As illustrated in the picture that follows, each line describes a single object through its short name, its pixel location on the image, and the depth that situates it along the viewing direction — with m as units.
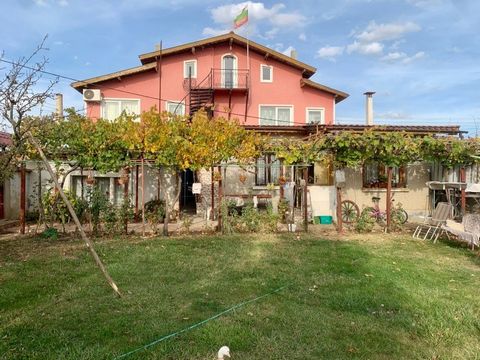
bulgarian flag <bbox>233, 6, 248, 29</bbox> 21.61
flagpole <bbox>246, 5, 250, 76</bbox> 22.11
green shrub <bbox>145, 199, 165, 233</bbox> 11.20
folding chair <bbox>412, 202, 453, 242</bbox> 10.29
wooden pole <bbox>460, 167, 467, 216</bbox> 11.66
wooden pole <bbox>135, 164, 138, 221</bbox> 14.52
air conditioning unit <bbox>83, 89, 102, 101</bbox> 20.45
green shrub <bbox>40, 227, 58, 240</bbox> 10.28
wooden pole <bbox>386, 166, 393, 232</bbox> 11.56
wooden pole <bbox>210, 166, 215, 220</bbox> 13.84
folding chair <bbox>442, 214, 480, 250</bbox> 8.80
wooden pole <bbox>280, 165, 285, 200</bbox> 12.29
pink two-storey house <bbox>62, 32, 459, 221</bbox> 21.17
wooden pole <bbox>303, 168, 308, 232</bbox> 11.17
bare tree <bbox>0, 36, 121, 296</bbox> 7.85
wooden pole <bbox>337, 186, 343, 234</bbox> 11.46
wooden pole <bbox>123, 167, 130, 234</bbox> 10.78
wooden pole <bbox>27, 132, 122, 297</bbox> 5.39
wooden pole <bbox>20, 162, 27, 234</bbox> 10.92
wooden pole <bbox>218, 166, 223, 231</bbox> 11.03
